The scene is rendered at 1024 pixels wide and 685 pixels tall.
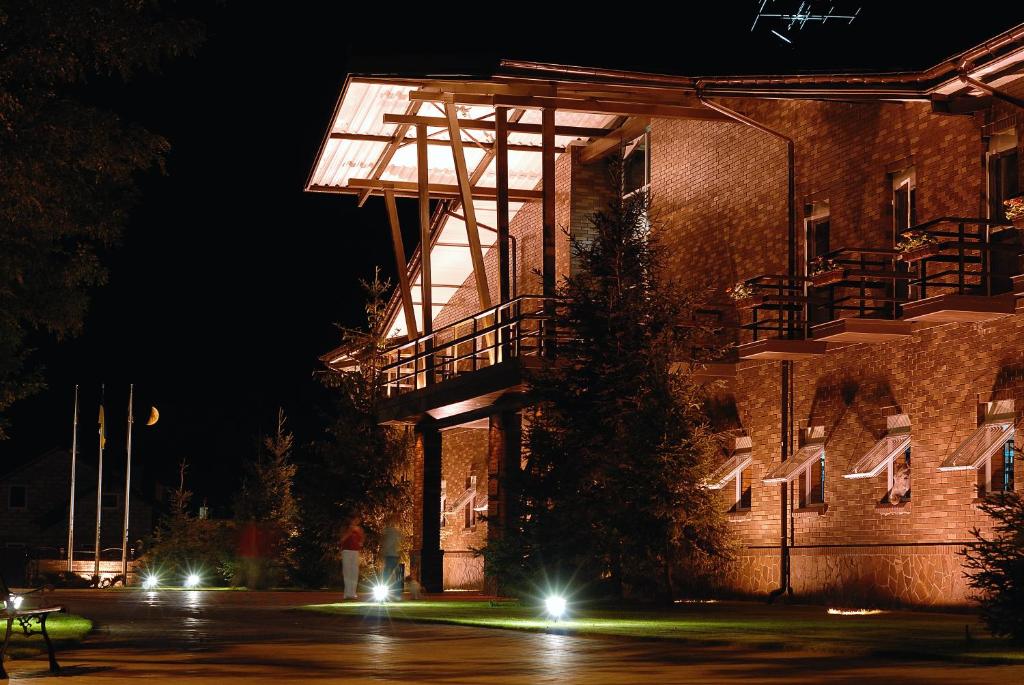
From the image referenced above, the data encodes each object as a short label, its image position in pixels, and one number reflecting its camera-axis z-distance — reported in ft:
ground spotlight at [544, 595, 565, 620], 70.74
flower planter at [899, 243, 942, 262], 71.39
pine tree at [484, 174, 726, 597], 79.61
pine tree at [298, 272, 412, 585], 137.90
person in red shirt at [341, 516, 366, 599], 98.58
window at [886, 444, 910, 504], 82.17
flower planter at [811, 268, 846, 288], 77.87
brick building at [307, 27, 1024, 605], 76.33
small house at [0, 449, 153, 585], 312.09
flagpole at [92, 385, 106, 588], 178.79
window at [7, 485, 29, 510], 314.96
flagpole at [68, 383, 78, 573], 187.10
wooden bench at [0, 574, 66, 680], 43.65
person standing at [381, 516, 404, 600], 99.25
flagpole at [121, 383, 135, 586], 185.78
